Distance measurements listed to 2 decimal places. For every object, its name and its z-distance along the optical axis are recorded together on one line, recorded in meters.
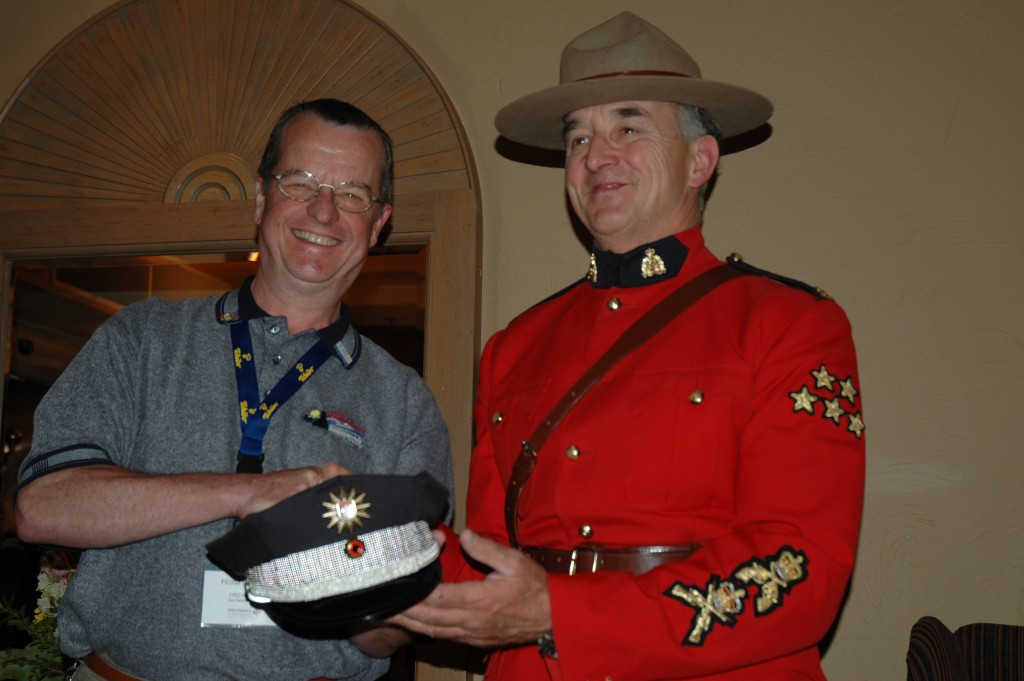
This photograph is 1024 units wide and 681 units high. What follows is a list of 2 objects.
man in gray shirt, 1.87
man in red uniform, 1.67
